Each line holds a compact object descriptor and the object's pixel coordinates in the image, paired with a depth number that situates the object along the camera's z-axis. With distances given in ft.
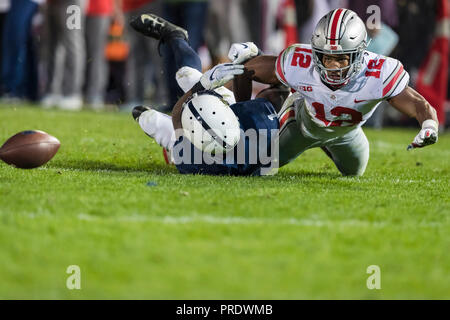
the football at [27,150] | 35.63
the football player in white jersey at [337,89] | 35.53
